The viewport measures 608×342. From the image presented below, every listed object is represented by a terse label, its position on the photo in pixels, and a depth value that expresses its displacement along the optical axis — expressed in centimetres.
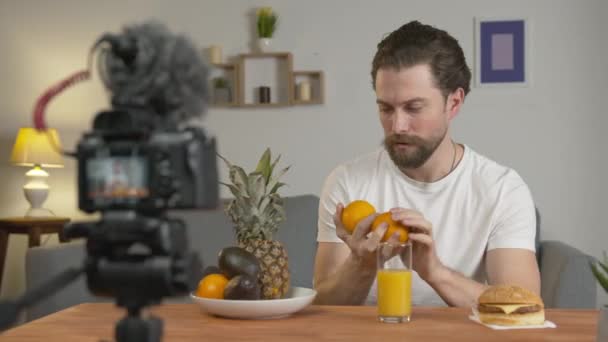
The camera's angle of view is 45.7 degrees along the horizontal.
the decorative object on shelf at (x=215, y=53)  430
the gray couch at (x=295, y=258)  243
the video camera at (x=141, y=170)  44
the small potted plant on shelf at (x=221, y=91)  434
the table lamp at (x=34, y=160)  411
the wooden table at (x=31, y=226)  398
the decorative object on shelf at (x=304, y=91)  425
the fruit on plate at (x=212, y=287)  144
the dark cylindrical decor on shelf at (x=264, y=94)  430
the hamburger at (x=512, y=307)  133
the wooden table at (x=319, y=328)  125
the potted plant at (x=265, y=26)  423
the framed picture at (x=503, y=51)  416
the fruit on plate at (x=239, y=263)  141
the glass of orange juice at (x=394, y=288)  137
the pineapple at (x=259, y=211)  149
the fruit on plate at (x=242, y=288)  139
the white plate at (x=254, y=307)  137
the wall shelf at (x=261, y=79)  433
